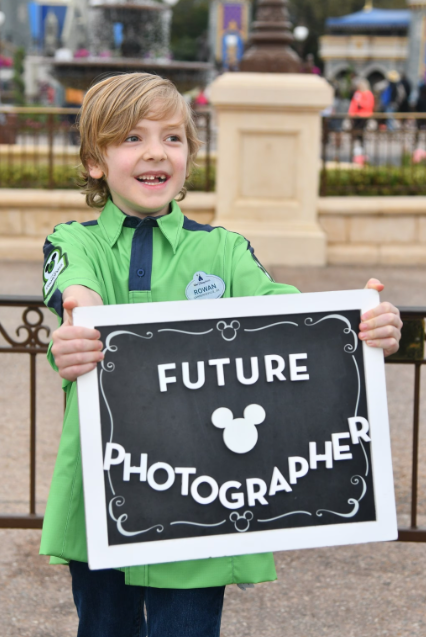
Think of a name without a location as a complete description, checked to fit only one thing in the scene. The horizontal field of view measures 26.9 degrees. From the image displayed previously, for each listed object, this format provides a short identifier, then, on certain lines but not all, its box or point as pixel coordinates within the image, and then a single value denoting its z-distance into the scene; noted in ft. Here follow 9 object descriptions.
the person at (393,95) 92.05
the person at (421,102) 90.17
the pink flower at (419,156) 41.84
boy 6.76
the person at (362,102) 65.92
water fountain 64.59
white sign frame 6.46
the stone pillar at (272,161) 32.60
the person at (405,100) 90.08
